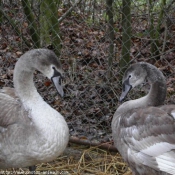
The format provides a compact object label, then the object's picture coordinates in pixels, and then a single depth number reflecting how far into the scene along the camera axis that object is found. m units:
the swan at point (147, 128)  3.25
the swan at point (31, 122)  3.29
